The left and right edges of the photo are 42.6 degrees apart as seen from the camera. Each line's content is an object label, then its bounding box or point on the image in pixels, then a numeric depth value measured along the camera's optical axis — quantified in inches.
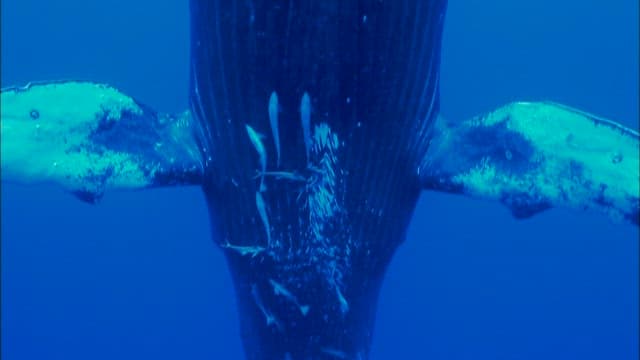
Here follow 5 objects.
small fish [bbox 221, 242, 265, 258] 205.4
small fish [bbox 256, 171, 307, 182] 190.4
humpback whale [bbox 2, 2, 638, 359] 179.0
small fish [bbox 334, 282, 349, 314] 207.9
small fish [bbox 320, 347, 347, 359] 218.5
